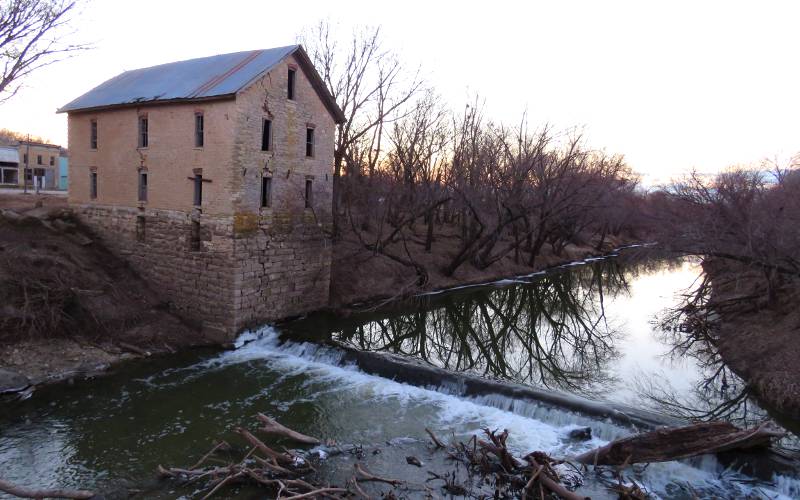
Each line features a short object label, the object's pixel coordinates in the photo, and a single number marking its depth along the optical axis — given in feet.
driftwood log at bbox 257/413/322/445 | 34.12
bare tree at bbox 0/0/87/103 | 57.82
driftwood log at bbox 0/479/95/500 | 24.20
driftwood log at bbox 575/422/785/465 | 30.27
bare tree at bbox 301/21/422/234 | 94.63
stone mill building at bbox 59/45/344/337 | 55.01
